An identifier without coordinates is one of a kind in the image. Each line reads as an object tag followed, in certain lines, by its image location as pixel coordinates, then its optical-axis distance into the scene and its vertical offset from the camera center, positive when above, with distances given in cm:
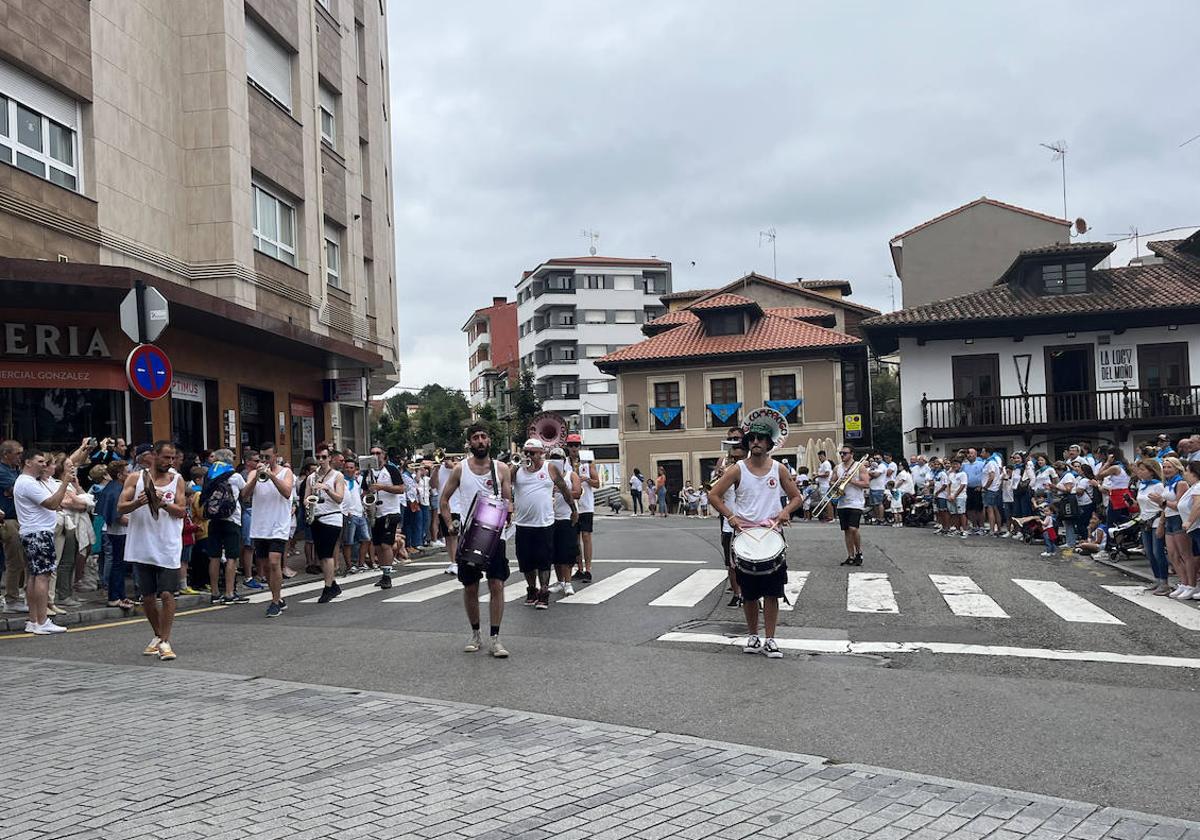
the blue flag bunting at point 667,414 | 4881 +137
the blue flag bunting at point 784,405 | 4741 +149
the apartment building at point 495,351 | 9306 +913
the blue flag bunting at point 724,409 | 4794 +143
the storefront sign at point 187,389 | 1920 +137
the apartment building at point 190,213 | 1603 +466
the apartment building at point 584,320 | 8188 +968
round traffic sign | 1161 +104
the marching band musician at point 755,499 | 896 -50
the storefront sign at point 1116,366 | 3738 +207
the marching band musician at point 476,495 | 902 -41
